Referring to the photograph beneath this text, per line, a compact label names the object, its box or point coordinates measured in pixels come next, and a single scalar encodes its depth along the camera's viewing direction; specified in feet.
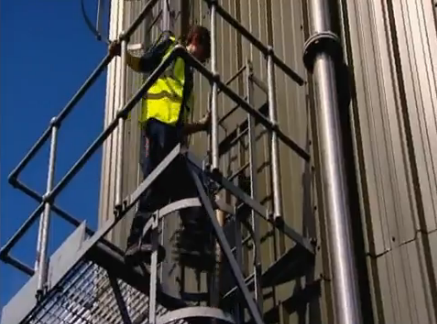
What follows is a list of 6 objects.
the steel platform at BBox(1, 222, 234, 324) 19.84
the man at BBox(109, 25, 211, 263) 19.57
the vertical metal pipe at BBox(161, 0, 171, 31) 28.95
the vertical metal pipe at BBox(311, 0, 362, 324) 18.58
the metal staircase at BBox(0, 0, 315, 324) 18.52
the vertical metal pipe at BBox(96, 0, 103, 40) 31.98
